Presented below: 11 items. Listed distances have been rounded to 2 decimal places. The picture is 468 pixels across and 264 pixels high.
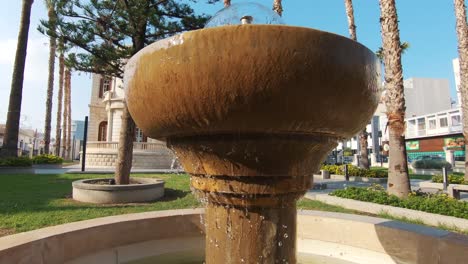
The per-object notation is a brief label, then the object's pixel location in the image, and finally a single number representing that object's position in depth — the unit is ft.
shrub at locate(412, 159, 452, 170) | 73.01
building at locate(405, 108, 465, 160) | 131.54
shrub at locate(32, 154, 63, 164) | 64.95
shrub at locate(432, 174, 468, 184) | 38.83
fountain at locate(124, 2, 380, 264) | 4.83
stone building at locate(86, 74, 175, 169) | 75.15
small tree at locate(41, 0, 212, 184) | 29.04
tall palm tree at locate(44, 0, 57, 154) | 81.66
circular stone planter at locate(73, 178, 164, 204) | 24.80
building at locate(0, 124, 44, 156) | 203.99
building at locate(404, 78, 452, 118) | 203.72
